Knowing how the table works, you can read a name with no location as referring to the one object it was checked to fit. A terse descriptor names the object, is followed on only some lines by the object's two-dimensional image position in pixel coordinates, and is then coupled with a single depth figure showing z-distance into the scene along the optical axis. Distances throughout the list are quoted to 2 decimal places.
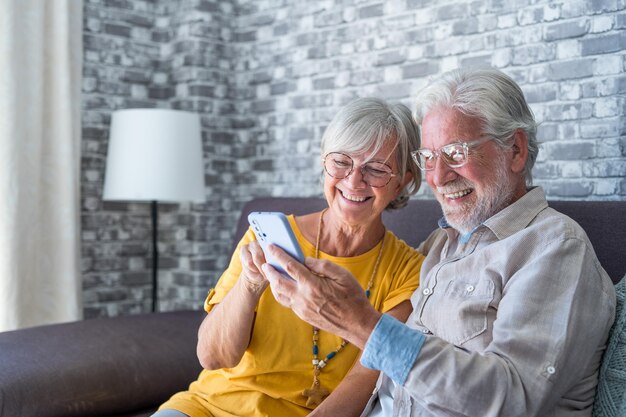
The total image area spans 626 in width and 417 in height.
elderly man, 1.34
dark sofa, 1.92
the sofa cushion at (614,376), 1.42
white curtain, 3.00
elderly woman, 1.90
